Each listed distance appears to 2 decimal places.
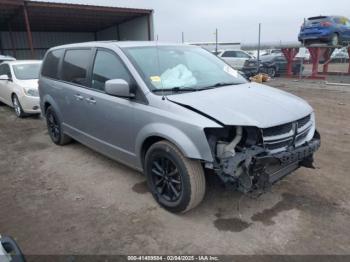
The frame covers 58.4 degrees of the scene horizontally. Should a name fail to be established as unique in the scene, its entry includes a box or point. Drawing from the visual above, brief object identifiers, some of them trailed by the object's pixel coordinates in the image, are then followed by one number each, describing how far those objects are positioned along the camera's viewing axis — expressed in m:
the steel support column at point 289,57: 17.75
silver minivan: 2.91
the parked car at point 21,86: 7.69
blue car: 15.31
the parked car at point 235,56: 17.52
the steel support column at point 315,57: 16.25
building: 16.59
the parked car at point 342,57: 27.62
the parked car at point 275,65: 18.14
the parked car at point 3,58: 11.98
